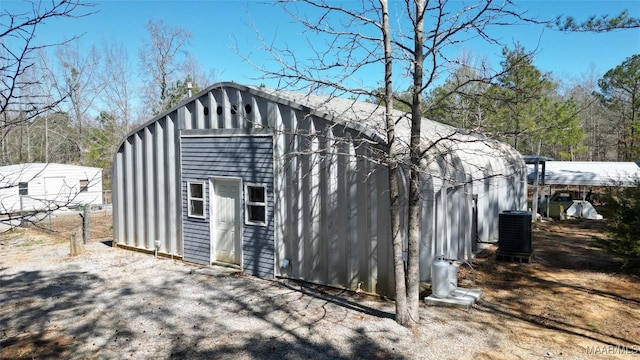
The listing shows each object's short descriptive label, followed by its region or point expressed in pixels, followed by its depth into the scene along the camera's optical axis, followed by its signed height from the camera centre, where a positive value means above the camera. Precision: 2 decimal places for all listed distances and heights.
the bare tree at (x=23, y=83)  3.21 +0.68
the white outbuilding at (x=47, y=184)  23.34 -0.71
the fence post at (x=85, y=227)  13.87 -1.82
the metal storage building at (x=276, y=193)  8.08 -0.55
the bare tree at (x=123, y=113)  31.97 +4.20
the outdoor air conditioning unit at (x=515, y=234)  10.26 -1.61
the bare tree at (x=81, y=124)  31.10 +3.61
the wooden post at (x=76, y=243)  11.93 -2.01
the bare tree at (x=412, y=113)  6.17 +0.73
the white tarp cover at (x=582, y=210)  19.19 -2.00
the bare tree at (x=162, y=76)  29.75 +6.42
